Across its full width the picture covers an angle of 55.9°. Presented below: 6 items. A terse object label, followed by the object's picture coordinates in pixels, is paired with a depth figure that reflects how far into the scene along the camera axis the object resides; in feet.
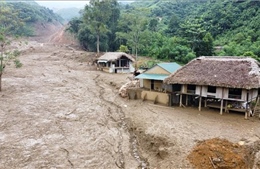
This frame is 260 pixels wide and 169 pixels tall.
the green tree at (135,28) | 136.15
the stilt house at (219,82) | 59.82
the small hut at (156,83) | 73.31
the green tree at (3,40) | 79.08
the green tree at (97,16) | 155.09
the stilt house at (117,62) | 124.67
